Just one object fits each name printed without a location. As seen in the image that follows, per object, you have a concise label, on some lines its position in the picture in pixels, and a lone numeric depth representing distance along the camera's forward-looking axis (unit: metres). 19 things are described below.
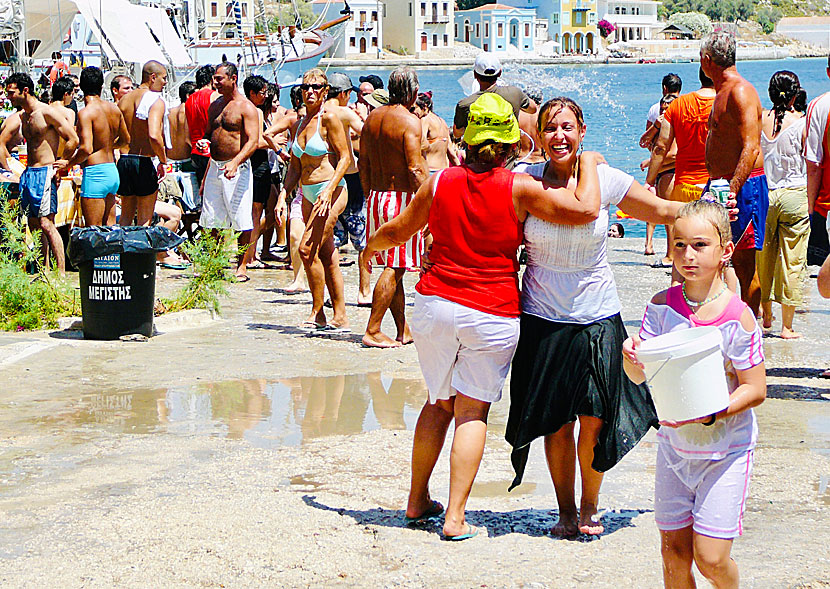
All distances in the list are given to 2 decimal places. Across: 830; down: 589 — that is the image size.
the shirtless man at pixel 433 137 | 14.95
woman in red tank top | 7.32
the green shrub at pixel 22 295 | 14.70
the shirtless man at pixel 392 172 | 13.20
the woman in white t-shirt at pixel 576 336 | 7.22
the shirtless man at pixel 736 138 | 11.77
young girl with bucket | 5.55
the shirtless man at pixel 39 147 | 17.70
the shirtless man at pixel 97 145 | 17.75
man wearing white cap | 13.94
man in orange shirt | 13.98
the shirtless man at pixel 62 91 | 20.04
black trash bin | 13.57
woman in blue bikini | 14.49
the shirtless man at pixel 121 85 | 23.01
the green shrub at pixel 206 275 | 15.32
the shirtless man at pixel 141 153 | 19.10
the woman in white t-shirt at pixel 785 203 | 13.83
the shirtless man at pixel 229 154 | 18.12
